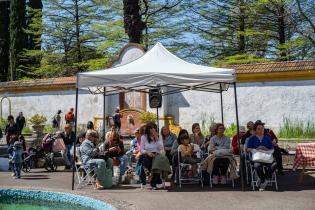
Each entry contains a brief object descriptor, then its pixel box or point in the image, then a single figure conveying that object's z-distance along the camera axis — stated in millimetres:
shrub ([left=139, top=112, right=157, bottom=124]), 22359
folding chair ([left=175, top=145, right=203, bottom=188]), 10770
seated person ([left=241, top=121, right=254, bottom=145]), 12195
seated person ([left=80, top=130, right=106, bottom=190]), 10578
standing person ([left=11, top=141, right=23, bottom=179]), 12336
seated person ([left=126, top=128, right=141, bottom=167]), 12027
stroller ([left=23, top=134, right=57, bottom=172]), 13922
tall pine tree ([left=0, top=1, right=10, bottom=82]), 37281
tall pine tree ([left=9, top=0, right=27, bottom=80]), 35281
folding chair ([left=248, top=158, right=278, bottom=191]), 10328
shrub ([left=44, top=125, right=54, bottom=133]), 25816
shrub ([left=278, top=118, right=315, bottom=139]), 19703
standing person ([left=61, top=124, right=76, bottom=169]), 14148
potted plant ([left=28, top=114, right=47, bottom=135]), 25094
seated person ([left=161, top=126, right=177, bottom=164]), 11853
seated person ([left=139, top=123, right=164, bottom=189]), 10570
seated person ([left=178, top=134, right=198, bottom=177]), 10945
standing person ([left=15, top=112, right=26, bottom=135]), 22355
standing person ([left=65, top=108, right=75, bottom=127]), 22812
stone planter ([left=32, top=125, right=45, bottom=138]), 24897
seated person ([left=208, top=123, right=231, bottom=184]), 10805
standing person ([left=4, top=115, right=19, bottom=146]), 15338
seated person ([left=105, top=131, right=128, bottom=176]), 11539
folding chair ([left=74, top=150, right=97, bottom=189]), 10766
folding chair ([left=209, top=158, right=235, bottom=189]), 10672
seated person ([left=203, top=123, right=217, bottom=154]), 11491
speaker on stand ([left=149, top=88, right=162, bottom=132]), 21712
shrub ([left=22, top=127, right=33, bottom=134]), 26041
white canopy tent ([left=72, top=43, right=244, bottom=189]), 10281
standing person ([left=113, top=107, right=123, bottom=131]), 21547
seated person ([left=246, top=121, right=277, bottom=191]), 10191
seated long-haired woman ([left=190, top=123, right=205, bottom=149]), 12211
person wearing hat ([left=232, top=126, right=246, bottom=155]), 12109
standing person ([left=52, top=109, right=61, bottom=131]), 25233
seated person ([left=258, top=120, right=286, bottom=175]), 12059
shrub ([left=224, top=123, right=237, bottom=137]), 20752
